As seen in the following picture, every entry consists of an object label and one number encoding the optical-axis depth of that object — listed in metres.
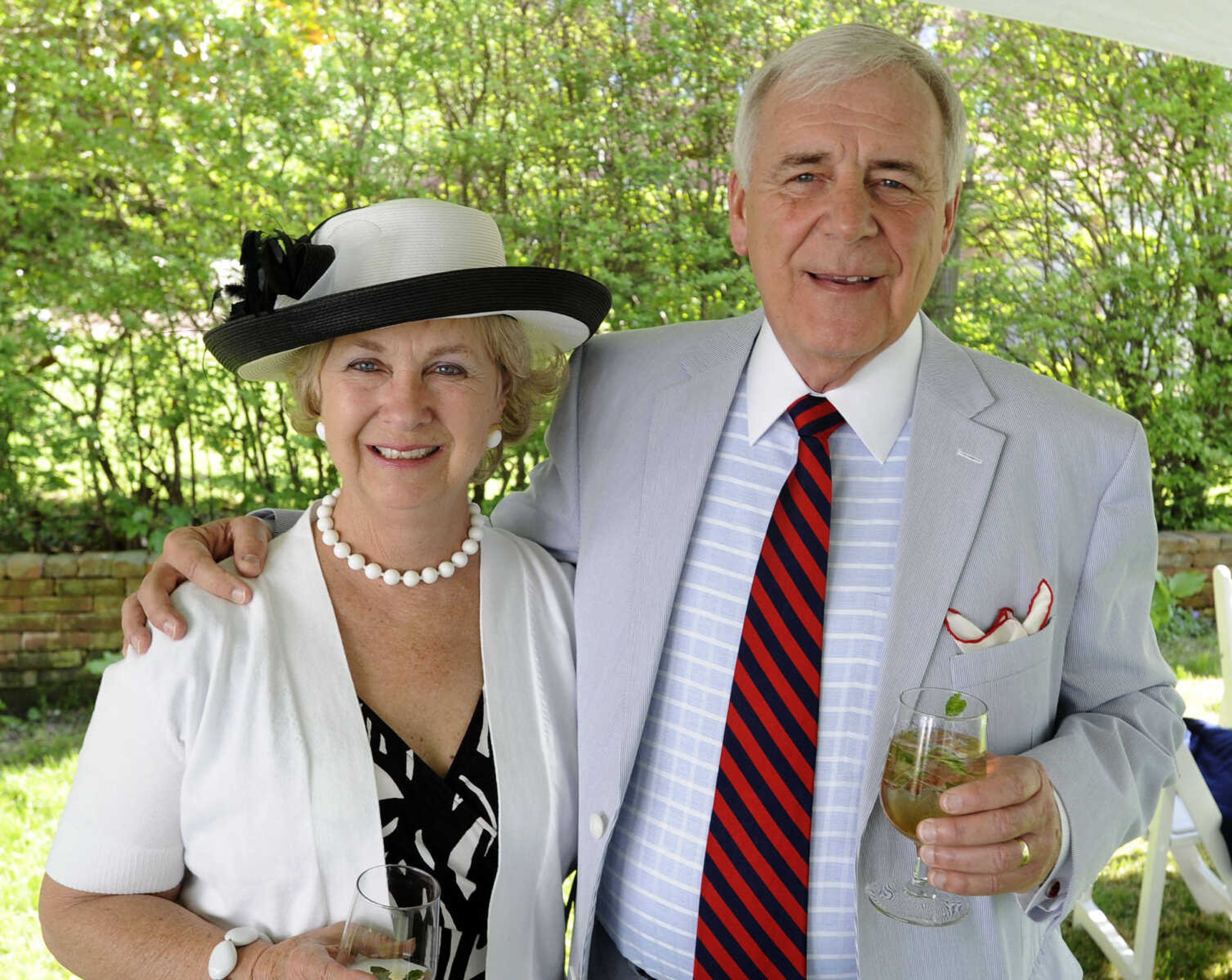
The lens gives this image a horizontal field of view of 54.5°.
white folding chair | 3.48
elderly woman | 1.85
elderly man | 1.94
